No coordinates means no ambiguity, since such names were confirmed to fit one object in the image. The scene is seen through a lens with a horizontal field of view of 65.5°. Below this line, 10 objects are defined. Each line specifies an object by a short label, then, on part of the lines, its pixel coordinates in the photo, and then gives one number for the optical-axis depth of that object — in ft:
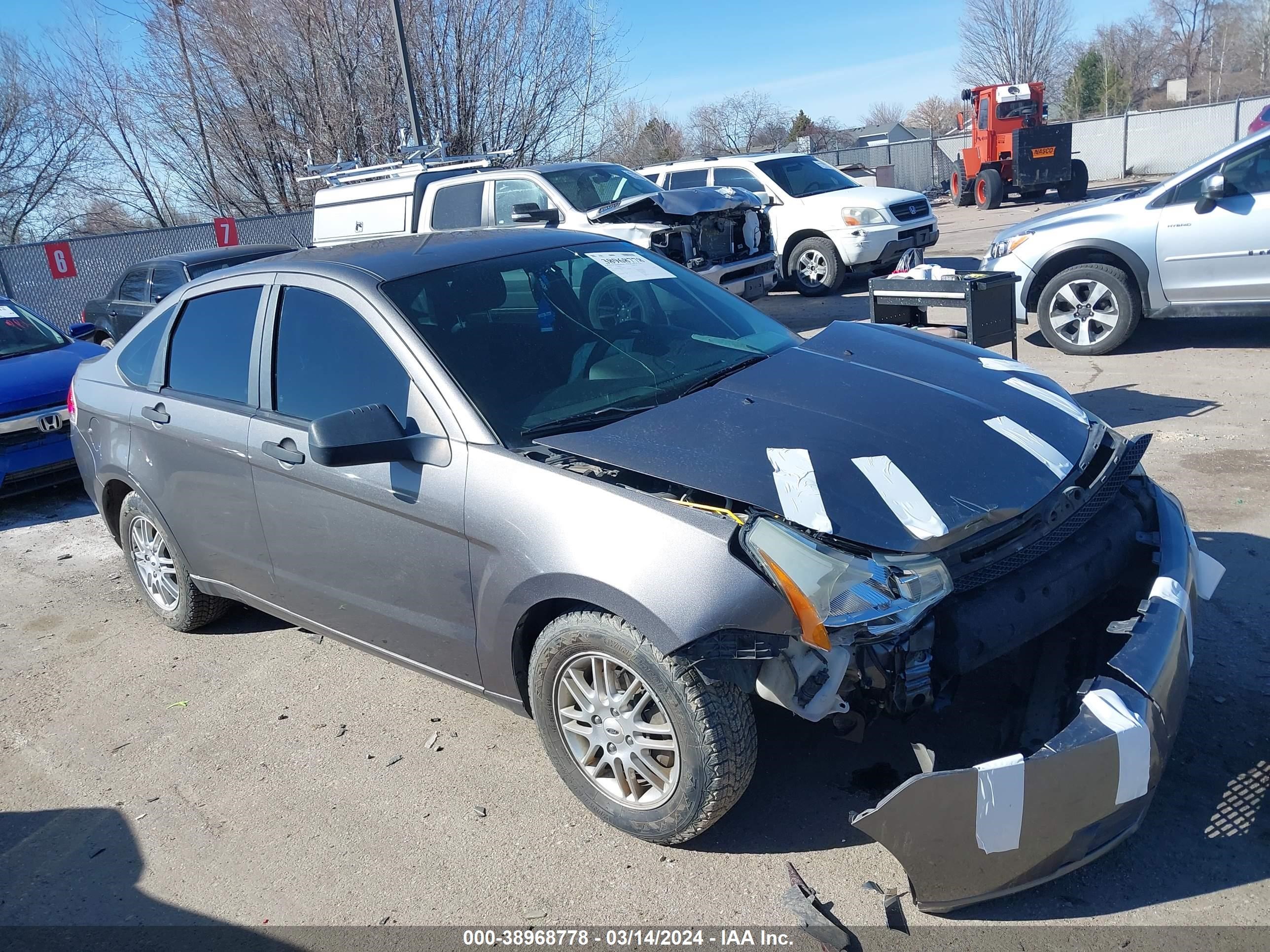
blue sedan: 24.12
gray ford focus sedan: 8.59
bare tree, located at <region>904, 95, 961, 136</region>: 206.69
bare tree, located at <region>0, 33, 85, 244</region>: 88.17
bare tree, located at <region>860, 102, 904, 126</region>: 201.75
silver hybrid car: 24.56
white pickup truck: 34.22
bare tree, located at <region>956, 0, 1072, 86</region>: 162.71
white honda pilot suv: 42.39
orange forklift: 78.28
